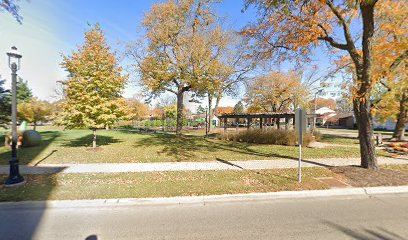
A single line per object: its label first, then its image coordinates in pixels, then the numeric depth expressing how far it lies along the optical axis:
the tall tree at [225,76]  17.06
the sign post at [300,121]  5.90
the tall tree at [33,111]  23.22
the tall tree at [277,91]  27.33
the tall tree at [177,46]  16.77
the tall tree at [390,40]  7.04
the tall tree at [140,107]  51.57
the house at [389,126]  38.26
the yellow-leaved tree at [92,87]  10.80
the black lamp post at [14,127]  5.58
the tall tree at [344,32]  6.81
